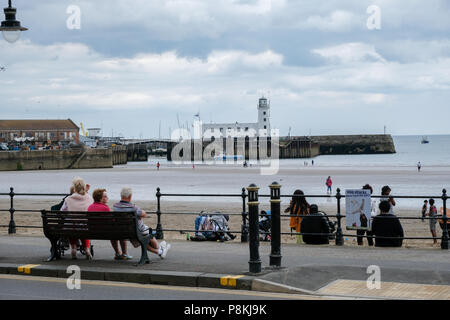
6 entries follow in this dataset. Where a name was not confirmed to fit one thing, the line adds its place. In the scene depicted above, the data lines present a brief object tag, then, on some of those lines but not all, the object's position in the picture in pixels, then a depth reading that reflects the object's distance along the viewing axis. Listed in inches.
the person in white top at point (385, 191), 596.8
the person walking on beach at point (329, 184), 1920.3
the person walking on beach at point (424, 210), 789.6
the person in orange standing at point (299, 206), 566.7
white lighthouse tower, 7844.5
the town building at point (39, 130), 7263.8
